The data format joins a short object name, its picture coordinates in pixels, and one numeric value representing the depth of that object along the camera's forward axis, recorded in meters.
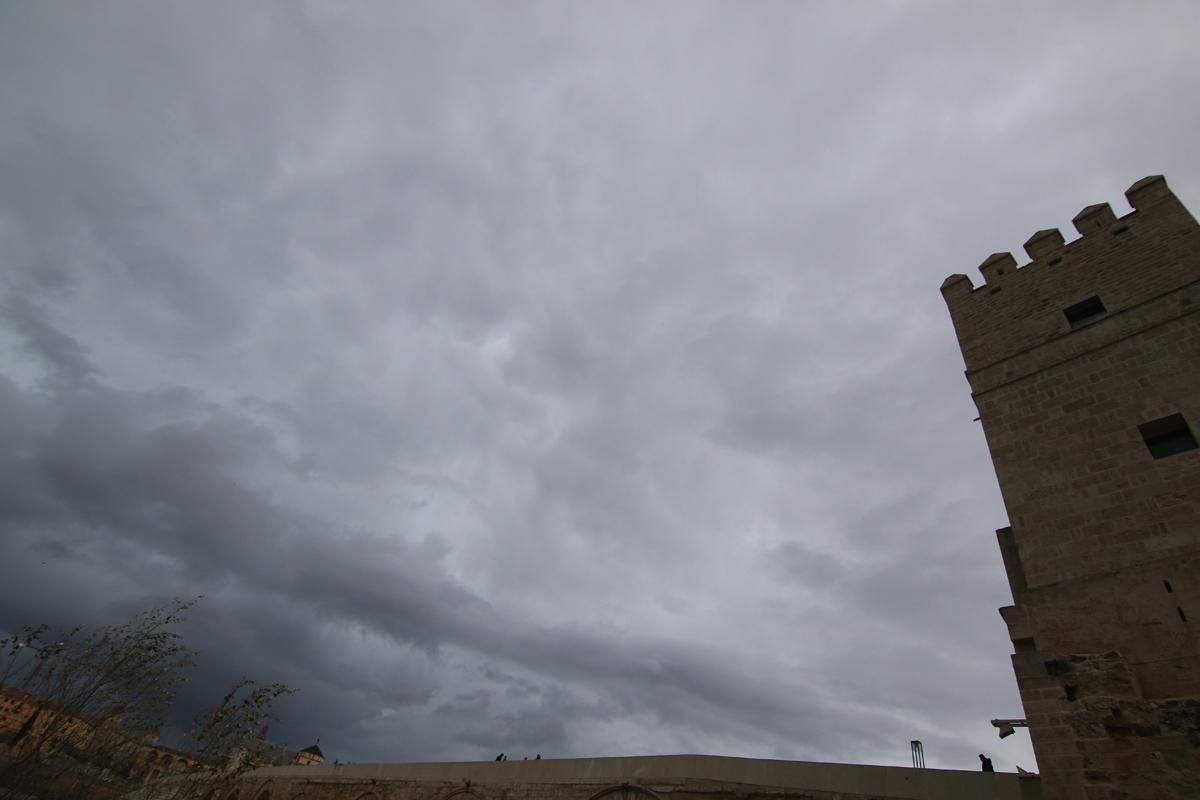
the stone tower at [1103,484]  6.55
